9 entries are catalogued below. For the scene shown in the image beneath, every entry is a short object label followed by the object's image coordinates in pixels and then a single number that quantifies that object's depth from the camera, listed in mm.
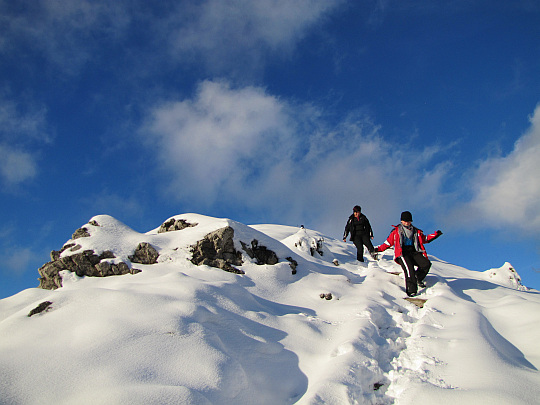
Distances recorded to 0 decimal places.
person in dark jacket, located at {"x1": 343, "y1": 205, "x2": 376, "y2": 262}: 13445
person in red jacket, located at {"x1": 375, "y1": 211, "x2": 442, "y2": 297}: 9422
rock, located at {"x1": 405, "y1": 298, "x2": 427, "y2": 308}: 8215
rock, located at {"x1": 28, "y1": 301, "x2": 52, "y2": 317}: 5648
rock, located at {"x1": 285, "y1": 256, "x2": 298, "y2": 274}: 10325
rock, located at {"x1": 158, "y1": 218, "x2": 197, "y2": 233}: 12844
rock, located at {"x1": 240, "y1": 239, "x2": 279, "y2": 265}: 10477
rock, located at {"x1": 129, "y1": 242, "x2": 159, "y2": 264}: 9703
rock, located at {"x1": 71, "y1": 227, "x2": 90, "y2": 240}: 10606
